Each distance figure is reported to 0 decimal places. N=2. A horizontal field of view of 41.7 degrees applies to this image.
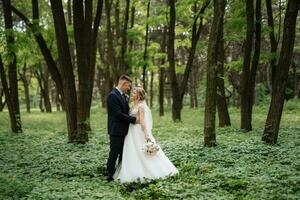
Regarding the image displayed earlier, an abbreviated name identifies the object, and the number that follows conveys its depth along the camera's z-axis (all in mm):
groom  8898
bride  8750
